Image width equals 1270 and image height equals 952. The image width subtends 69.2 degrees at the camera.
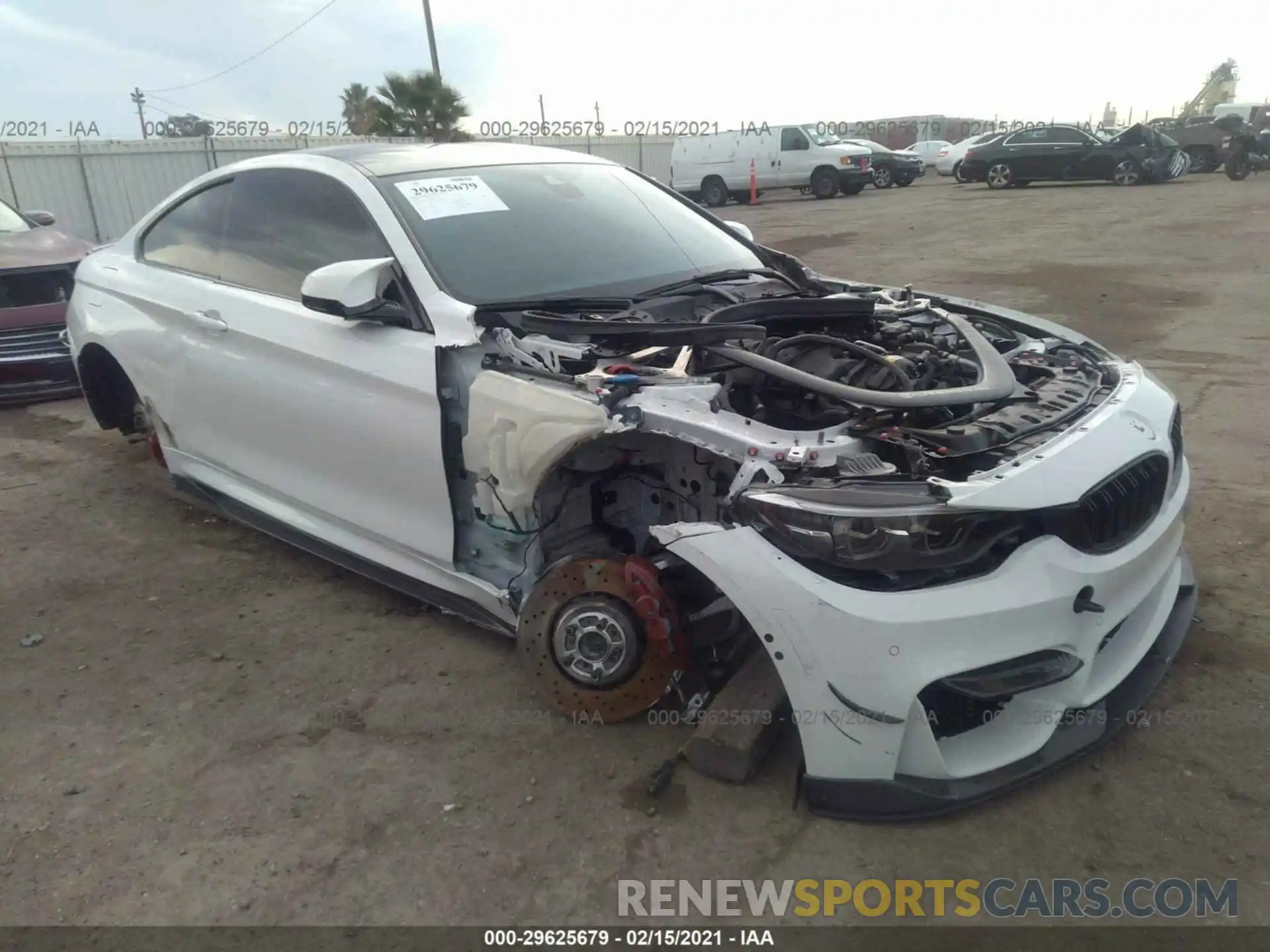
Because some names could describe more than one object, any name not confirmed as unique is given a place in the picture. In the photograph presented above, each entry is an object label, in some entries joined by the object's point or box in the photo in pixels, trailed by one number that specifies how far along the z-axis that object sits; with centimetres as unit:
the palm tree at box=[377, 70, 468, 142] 2219
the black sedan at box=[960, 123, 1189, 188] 1972
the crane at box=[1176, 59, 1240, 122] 5800
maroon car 618
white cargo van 2173
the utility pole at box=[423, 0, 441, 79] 2281
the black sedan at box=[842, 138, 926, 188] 2428
